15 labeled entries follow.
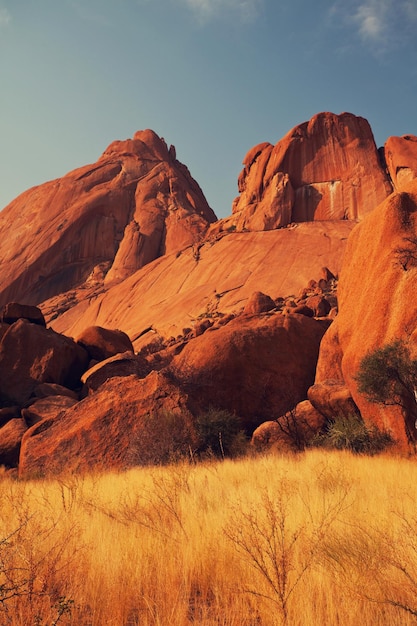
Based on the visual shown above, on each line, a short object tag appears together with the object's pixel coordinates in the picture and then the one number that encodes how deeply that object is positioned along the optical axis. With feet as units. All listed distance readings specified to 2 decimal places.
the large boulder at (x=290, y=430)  42.45
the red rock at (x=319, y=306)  82.79
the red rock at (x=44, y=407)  54.40
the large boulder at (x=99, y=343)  84.69
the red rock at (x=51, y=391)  67.82
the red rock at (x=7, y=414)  58.08
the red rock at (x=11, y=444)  48.73
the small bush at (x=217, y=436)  41.11
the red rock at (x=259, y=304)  90.53
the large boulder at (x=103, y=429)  39.78
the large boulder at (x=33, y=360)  72.95
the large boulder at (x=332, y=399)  42.06
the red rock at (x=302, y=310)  72.79
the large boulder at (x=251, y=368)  52.37
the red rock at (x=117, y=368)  63.64
